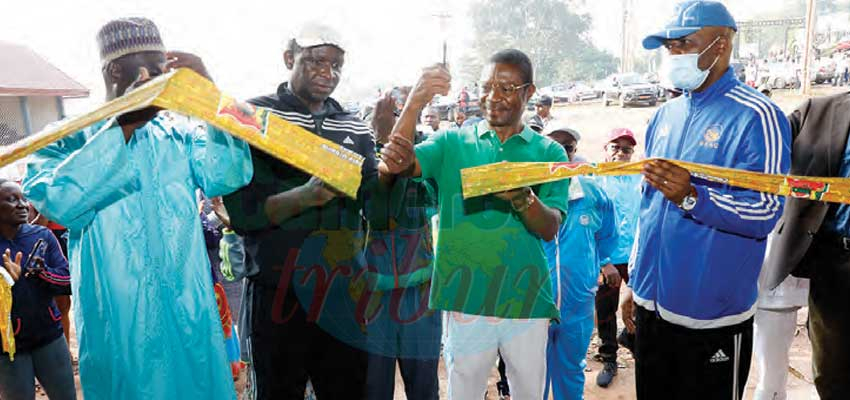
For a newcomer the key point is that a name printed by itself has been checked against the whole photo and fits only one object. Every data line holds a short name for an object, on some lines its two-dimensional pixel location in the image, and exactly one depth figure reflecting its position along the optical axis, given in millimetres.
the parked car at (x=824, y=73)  26625
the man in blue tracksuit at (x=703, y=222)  2297
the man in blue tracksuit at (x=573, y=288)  3598
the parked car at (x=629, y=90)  26031
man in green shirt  2619
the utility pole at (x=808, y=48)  21141
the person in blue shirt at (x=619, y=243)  4215
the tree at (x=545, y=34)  51750
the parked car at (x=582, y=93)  33094
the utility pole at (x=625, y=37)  37062
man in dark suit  2668
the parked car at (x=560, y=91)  34041
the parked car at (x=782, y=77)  26656
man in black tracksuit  2402
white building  17531
